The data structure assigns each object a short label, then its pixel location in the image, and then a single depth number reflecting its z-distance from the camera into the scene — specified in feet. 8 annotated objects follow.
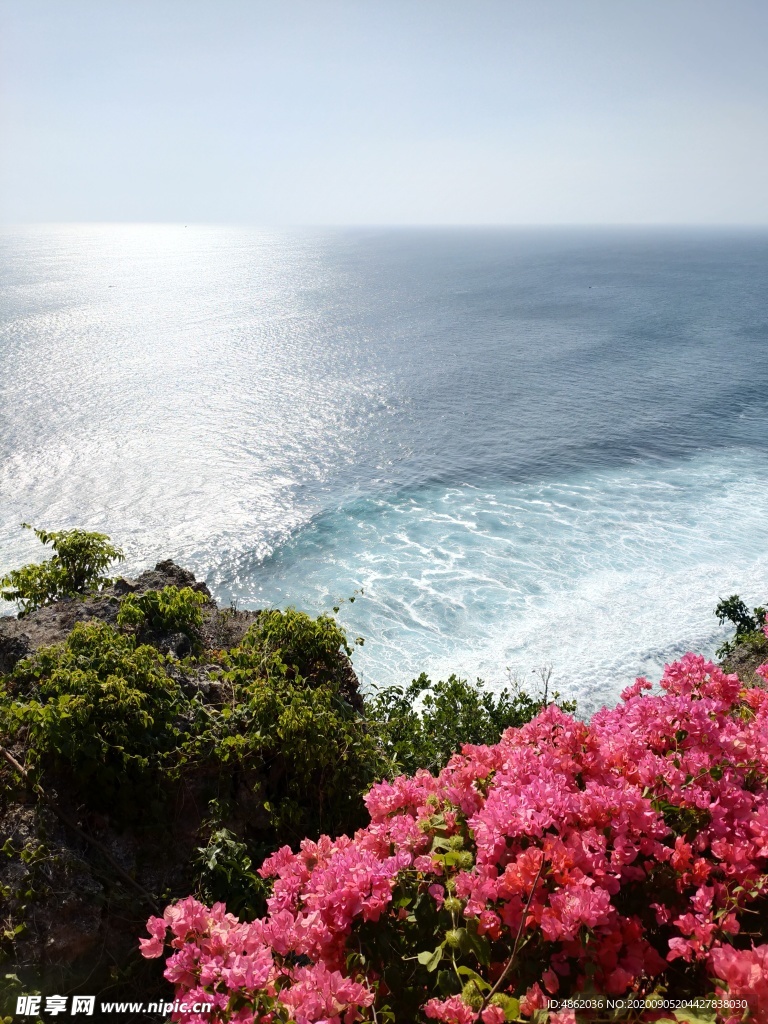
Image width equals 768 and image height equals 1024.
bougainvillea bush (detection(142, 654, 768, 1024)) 8.98
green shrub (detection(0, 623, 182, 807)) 17.37
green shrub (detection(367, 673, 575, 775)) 26.37
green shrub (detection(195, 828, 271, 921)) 16.85
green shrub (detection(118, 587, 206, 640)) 24.04
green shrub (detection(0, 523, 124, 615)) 29.30
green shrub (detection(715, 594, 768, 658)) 57.98
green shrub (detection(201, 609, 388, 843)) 19.30
